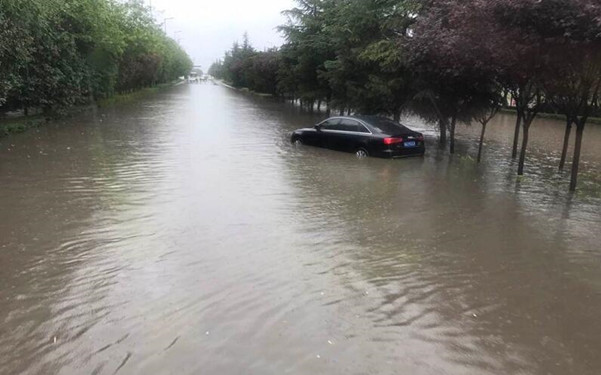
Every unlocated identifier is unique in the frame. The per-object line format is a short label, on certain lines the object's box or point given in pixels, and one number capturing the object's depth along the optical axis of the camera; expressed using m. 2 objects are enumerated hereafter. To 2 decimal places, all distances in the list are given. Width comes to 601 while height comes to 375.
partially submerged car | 15.09
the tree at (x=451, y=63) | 10.97
